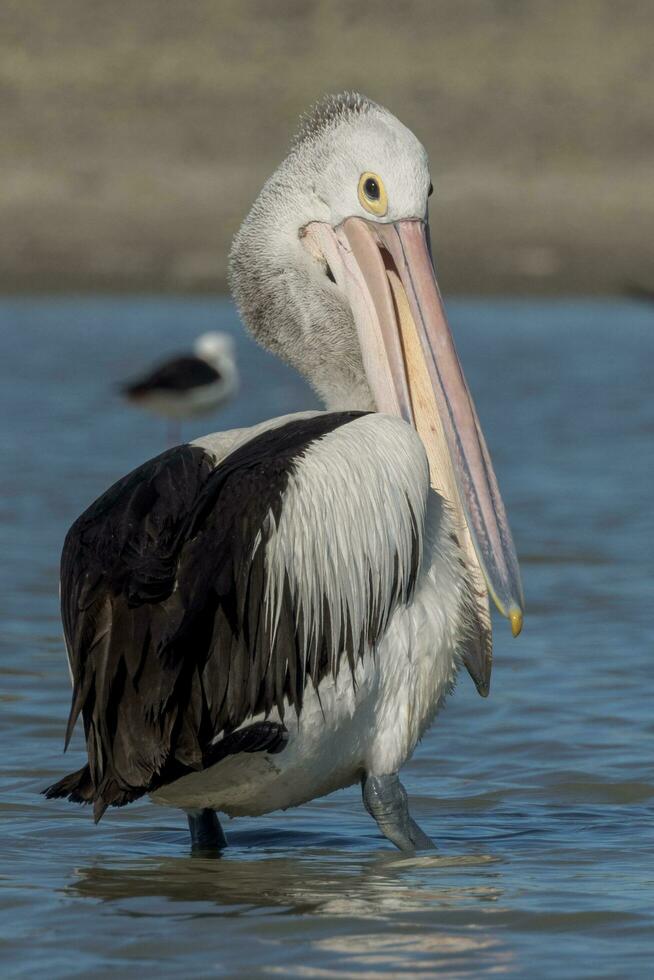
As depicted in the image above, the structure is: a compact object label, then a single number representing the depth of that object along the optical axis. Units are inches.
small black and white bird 979.3
